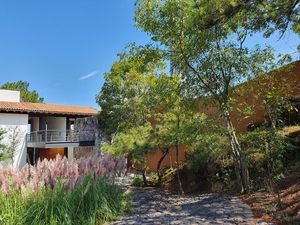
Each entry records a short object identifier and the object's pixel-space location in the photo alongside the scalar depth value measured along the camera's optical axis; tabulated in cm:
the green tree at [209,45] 513
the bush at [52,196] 359
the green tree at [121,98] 1437
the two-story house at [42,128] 1554
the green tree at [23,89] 2852
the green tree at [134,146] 783
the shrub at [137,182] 924
